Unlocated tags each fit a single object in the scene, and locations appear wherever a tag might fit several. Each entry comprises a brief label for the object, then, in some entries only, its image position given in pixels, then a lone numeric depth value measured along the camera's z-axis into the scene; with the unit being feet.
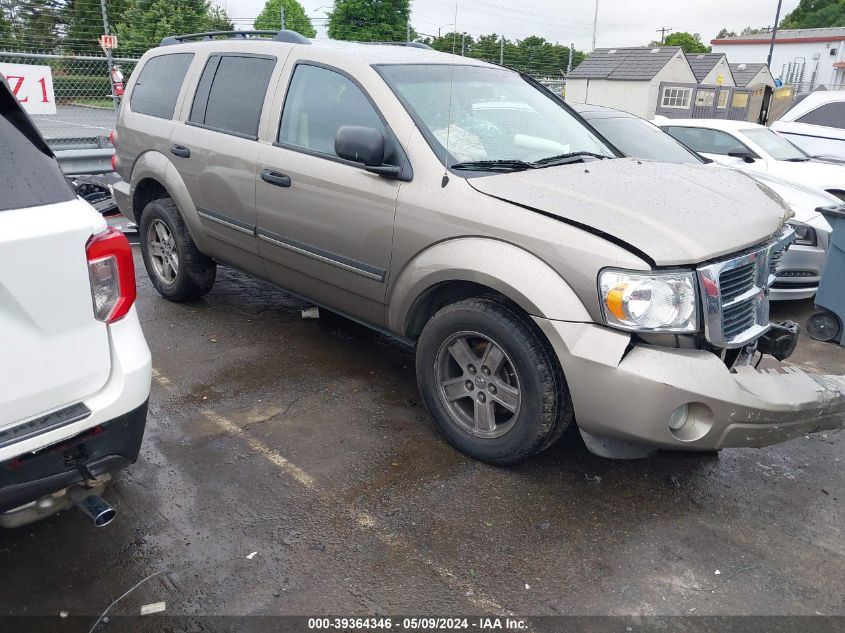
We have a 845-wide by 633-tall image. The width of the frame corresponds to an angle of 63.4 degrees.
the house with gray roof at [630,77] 82.12
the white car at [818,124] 34.68
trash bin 16.20
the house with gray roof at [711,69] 94.26
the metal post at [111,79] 30.86
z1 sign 25.76
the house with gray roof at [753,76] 102.27
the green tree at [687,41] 233.35
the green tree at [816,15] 280.51
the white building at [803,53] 209.87
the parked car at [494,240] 9.21
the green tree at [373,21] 93.30
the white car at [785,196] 19.13
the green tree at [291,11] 83.27
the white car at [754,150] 26.17
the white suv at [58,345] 6.53
